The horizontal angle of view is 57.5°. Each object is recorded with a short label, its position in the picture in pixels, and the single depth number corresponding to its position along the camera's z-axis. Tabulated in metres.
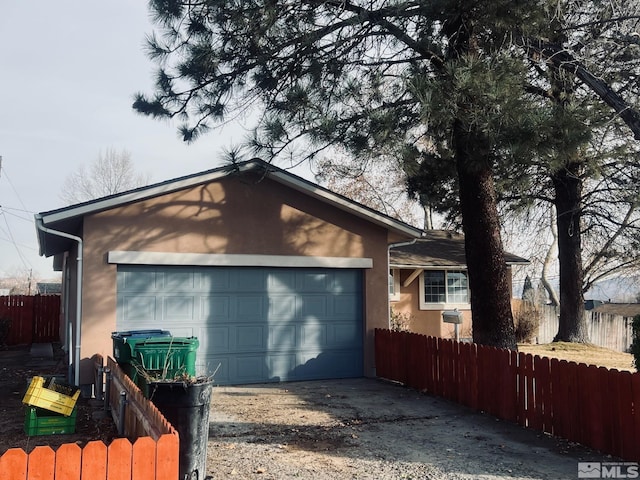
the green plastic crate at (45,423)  7.34
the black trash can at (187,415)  5.81
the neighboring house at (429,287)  18.34
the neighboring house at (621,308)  39.91
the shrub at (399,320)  17.83
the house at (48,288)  47.70
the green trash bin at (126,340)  8.26
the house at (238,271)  10.47
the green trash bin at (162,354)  7.65
